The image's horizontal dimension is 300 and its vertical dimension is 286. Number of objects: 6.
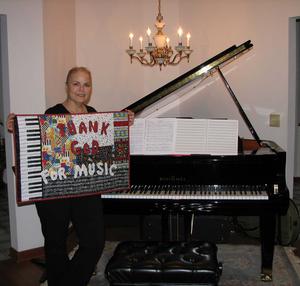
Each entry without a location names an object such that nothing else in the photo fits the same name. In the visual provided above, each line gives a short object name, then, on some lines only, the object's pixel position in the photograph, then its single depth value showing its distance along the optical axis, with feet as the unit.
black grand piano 9.36
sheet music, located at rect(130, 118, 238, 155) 9.55
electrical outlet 13.83
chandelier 13.09
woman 8.18
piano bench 7.53
